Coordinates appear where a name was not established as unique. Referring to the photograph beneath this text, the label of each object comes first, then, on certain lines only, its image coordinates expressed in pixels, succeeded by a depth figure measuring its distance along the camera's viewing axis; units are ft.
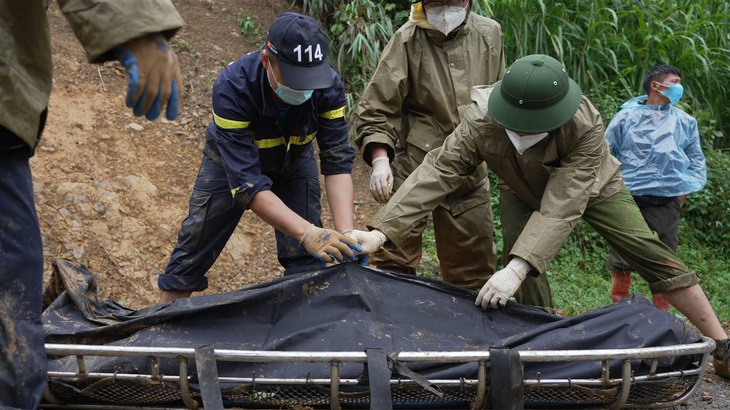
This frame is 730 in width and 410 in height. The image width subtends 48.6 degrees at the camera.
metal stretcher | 8.73
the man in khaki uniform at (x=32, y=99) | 5.67
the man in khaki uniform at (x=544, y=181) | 10.75
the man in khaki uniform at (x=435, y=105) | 13.52
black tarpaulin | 9.38
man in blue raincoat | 16.76
